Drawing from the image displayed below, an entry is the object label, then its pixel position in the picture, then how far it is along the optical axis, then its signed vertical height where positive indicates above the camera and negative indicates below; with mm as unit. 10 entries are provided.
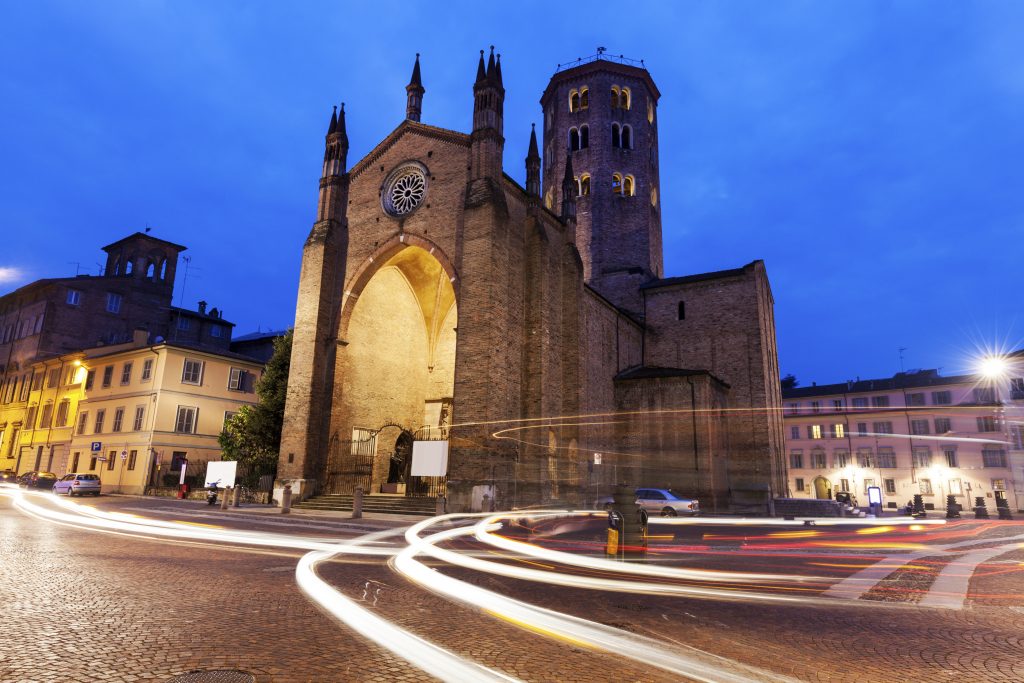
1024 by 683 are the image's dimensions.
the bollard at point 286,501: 20775 -1271
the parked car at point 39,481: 32500 -1236
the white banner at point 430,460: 20500 +312
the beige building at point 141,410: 30906 +2900
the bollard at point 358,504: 19219 -1240
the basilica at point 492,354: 22469 +5838
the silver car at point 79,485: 27484 -1220
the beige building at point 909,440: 43781 +3314
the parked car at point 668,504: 23484 -1190
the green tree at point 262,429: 28375 +1750
